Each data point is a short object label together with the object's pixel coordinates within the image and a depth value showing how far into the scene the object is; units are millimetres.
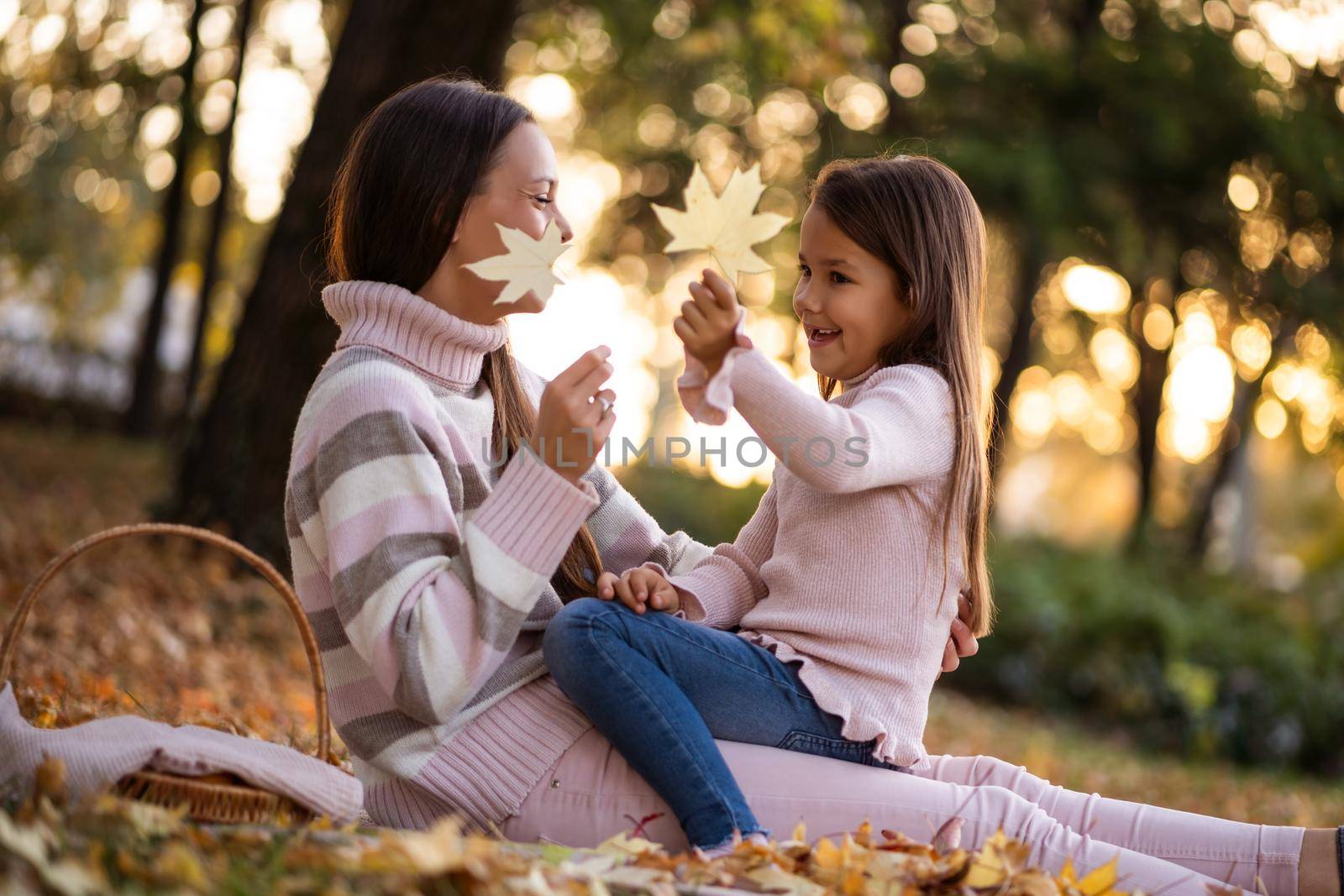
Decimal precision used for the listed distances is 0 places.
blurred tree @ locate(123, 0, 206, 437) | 10547
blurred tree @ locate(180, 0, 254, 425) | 11469
